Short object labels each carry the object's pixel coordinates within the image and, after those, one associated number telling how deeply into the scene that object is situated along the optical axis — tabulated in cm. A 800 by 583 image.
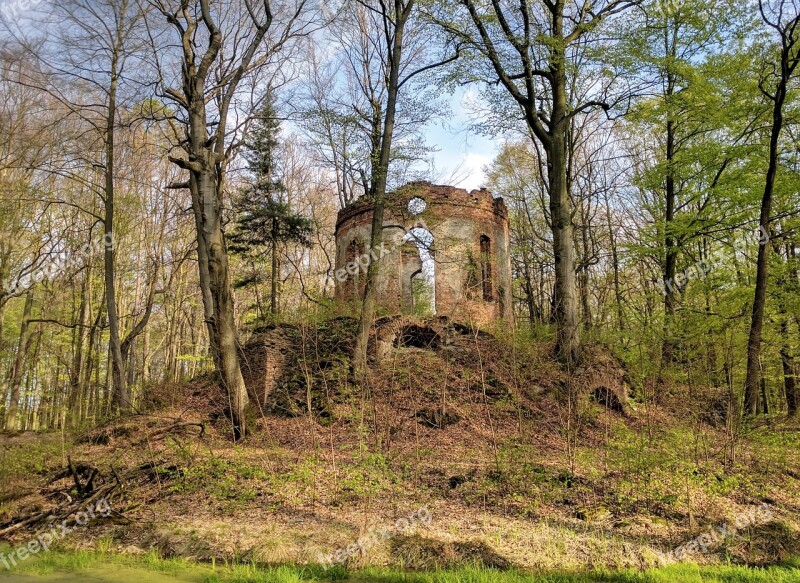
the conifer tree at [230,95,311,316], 2030
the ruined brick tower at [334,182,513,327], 1839
